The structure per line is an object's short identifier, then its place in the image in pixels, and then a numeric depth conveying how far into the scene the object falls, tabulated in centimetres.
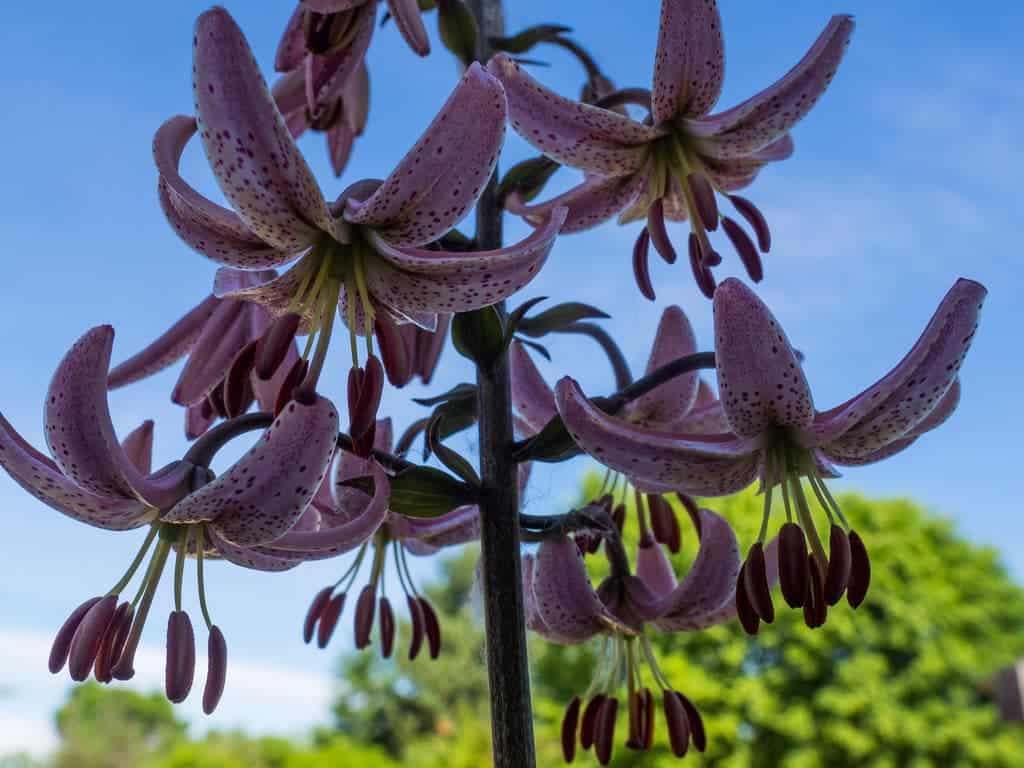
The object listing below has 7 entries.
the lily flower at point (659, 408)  21
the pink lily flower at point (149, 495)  15
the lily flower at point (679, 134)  19
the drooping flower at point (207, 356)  19
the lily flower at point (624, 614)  20
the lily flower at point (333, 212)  15
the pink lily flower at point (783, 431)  16
